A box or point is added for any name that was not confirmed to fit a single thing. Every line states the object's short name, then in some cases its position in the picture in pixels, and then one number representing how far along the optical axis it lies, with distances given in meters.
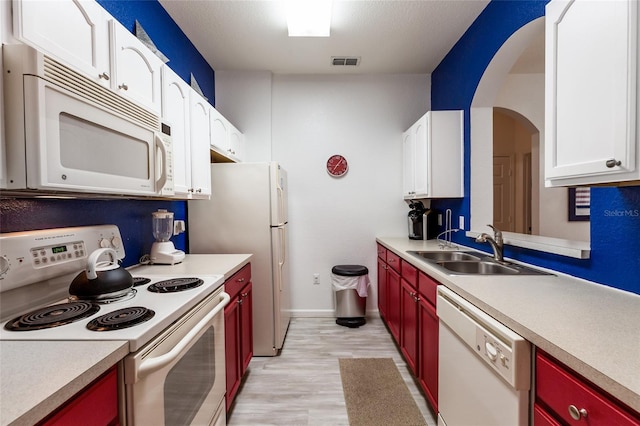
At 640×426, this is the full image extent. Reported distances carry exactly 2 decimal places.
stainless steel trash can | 3.07
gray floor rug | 1.78
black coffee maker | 3.06
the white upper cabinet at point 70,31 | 0.91
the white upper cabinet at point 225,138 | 2.41
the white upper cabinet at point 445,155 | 2.62
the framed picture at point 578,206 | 3.22
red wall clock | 3.38
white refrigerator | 2.47
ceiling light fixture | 2.13
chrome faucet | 1.89
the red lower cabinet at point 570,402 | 0.64
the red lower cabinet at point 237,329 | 1.74
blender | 1.91
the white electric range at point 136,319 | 0.85
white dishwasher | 0.91
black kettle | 1.12
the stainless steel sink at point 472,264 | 1.65
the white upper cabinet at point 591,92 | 0.88
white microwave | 0.84
